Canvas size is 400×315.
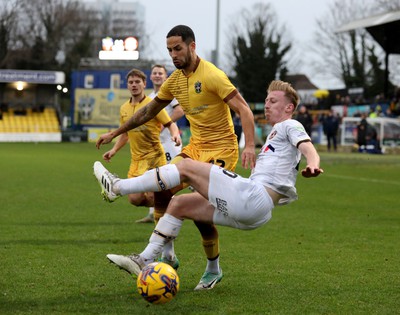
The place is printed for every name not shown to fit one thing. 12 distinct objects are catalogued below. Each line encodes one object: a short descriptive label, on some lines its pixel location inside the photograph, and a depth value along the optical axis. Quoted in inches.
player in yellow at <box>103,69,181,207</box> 393.1
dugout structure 1487.1
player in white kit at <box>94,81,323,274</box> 242.8
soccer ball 235.9
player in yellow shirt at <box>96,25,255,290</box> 279.4
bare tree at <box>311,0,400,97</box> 2704.2
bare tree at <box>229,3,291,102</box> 2910.9
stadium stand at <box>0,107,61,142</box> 1969.7
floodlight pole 1571.5
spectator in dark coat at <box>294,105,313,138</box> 1413.6
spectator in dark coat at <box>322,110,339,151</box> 1483.8
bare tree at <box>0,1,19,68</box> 3011.8
